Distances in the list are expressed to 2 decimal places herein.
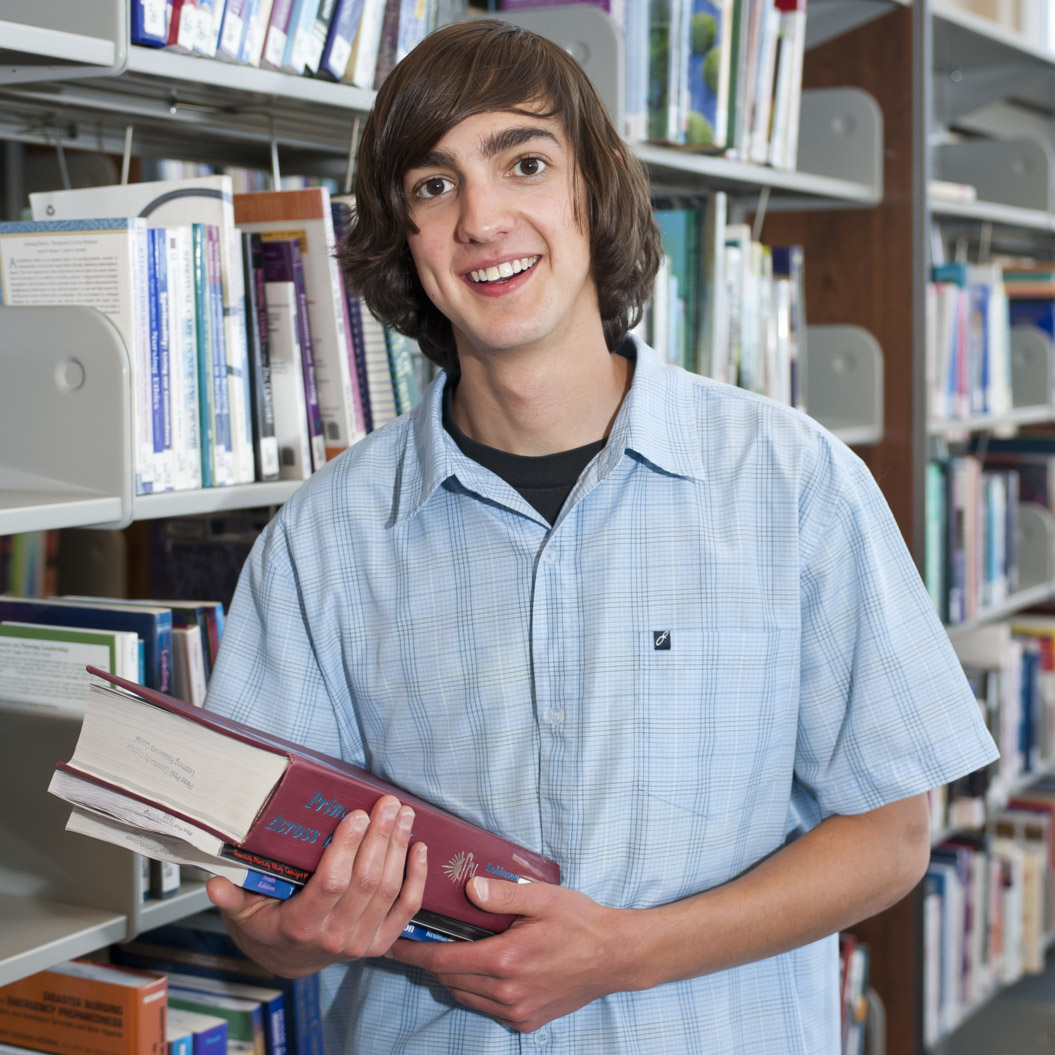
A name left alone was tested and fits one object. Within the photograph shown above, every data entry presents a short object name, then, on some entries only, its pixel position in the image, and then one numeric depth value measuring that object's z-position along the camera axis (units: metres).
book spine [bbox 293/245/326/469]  1.49
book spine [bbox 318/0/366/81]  1.47
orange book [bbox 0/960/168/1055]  1.31
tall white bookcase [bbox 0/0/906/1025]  1.19
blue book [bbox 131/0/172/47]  1.25
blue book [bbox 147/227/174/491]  1.31
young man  1.08
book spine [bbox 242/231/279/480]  1.45
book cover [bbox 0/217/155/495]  1.28
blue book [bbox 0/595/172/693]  1.34
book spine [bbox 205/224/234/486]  1.38
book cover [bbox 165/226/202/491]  1.33
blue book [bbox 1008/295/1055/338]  3.02
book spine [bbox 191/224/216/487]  1.36
